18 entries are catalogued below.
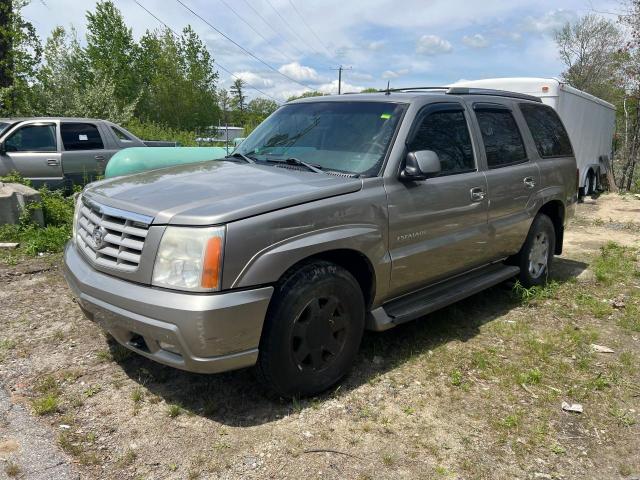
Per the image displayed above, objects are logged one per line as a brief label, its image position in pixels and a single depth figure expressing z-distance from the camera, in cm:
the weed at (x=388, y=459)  268
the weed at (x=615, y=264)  605
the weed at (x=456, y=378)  350
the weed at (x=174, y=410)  303
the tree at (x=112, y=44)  4031
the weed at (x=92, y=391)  322
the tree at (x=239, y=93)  9139
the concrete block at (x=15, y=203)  677
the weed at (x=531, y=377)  358
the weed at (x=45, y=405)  301
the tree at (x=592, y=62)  3053
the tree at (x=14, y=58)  1252
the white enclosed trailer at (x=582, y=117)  1046
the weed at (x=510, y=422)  305
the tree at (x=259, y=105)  9940
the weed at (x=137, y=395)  316
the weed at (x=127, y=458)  262
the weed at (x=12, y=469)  251
